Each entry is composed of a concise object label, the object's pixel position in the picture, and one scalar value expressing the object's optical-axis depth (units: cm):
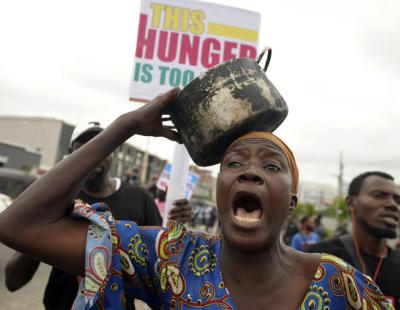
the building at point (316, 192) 12181
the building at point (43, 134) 4541
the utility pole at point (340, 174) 4138
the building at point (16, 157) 2534
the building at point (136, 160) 6122
